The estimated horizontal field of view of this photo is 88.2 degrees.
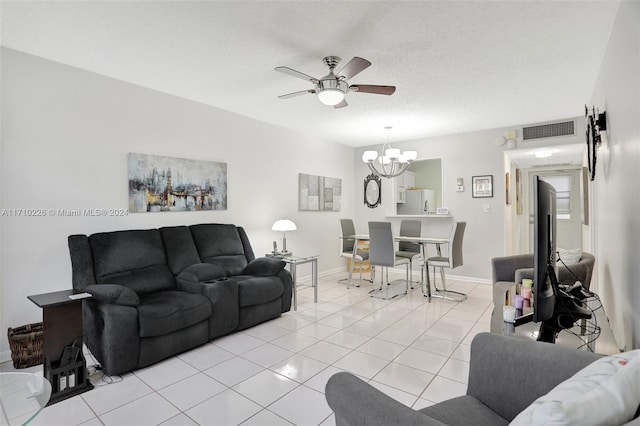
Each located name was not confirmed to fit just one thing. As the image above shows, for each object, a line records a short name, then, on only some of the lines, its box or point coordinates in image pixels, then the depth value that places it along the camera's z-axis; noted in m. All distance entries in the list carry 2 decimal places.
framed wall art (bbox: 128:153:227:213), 3.50
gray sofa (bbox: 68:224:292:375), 2.48
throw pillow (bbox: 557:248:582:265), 2.97
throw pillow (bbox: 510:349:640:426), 0.71
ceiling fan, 2.69
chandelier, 4.70
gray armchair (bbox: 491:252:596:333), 1.96
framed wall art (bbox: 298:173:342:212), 5.58
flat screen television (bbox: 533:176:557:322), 1.40
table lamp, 4.53
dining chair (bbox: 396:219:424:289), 5.49
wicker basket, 2.54
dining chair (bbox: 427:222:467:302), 4.45
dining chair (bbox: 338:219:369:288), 5.37
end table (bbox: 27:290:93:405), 2.18
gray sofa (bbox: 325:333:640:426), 0.99
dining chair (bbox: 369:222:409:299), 4.61
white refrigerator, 6.91
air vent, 4.76
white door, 6.72
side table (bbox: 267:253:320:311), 4.04
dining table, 4.61
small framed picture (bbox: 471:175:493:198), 5.36
